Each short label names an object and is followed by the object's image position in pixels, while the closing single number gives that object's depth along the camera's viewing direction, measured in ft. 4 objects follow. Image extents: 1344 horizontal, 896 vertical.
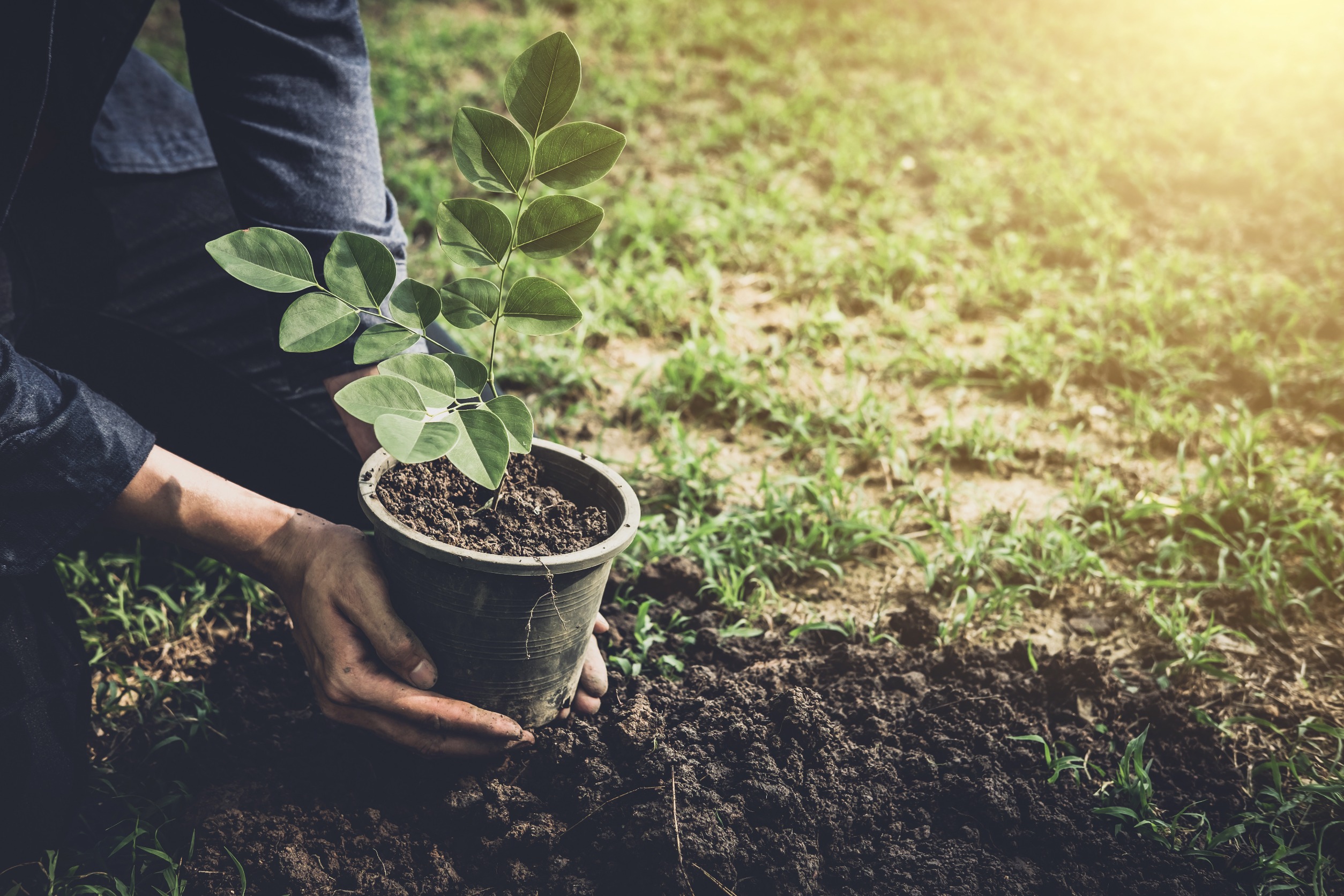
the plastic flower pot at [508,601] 3.94
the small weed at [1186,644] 5.86
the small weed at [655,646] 5.42
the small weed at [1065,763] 4.99
